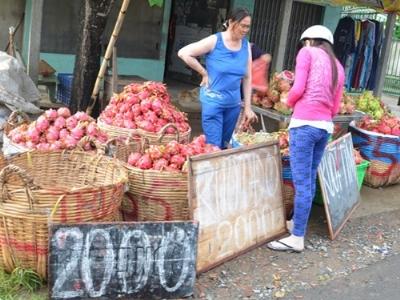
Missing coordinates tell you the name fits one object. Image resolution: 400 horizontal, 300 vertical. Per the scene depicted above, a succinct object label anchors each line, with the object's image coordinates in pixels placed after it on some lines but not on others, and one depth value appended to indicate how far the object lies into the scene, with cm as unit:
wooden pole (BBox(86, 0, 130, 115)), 626
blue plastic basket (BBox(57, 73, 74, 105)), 794
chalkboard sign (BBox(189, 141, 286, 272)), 384
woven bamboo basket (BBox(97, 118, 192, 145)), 472
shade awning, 930
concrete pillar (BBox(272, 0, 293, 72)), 915
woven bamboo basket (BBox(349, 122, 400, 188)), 654
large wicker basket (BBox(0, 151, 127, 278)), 322
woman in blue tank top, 485
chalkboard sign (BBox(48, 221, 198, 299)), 325
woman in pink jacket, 421
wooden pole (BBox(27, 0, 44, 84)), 671
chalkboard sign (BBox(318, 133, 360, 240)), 495
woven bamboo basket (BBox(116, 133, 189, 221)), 396
